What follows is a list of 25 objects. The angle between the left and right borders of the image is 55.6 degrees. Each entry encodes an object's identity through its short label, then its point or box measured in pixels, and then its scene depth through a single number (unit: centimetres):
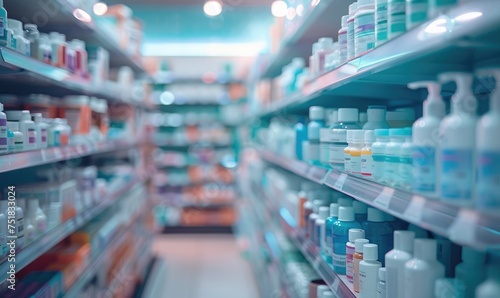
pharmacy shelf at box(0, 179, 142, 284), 167
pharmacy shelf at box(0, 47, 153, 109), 163
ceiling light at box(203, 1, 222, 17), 571
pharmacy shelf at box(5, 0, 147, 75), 211
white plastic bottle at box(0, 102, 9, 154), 160
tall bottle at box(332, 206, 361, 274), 170
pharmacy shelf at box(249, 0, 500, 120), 80
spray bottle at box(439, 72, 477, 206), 86
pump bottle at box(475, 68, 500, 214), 78
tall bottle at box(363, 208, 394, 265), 153
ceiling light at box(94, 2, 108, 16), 353
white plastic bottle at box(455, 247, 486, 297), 108
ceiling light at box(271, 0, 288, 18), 455
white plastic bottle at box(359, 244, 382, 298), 138
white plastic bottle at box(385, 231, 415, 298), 122
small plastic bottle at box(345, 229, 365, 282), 157
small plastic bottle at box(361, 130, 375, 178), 140
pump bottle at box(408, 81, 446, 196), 98
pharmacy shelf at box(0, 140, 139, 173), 160
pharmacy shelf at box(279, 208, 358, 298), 156
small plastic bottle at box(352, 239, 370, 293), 149
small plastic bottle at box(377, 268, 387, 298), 131
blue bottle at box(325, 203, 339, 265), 182
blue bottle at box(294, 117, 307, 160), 245
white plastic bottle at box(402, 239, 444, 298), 110
